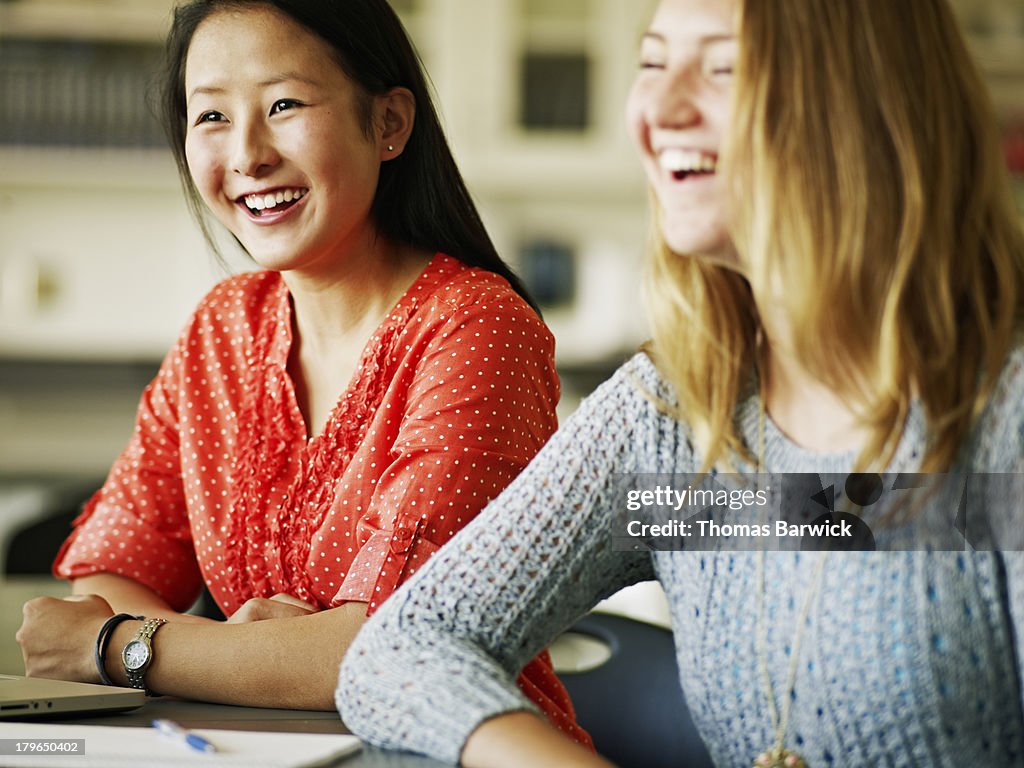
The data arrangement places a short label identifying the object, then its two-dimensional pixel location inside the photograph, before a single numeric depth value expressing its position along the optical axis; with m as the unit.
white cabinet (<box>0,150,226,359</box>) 4.33
